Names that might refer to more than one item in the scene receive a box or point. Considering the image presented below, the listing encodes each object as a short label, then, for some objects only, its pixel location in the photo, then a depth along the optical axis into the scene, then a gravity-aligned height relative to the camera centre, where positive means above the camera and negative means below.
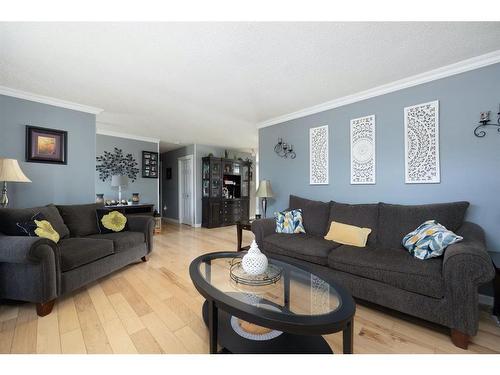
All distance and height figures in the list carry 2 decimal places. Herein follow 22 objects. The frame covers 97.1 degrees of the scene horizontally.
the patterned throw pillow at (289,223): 2.76 -0.46
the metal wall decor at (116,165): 4.60 +0.48
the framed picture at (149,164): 5.21 +0.56
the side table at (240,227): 3.16 -0.58
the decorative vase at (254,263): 1.50 -0.52
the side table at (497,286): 1.53 -0.72
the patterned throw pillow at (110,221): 2.79 -0.44
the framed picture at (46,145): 2.85 +0.57
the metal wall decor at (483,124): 1.99 +0.57
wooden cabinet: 5.78 -0.15
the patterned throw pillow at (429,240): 1.66 -0.43
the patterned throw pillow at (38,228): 1.99 -0.37
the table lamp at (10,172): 2.25 +0.17
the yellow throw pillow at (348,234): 2.26 -0.51
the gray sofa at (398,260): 1.39 -0.60
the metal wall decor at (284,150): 3.59 +0.62
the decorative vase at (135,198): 4.78 -0.23
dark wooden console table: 4.29 -0.44
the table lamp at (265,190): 3.55 -0.05
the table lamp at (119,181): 4.34 +0.13
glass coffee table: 0.99 -0.63
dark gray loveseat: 1.71 -0.62
